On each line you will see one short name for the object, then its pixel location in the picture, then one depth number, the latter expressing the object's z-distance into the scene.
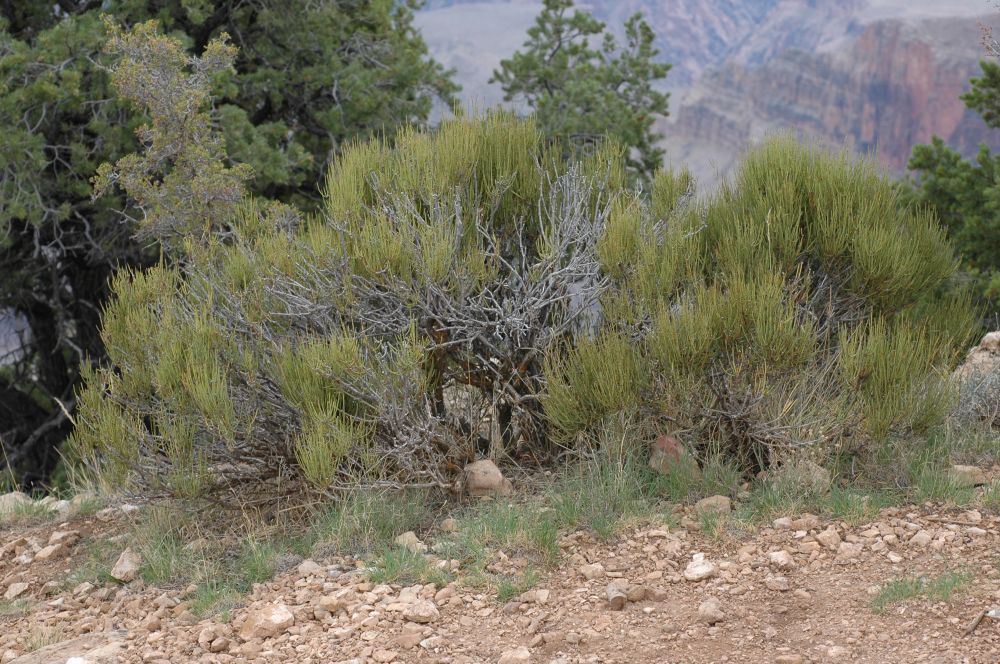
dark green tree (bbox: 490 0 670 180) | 12.47
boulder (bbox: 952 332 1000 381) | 5.60
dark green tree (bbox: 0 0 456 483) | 8.80
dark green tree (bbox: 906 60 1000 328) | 9.99
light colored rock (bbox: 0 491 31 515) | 5.82
